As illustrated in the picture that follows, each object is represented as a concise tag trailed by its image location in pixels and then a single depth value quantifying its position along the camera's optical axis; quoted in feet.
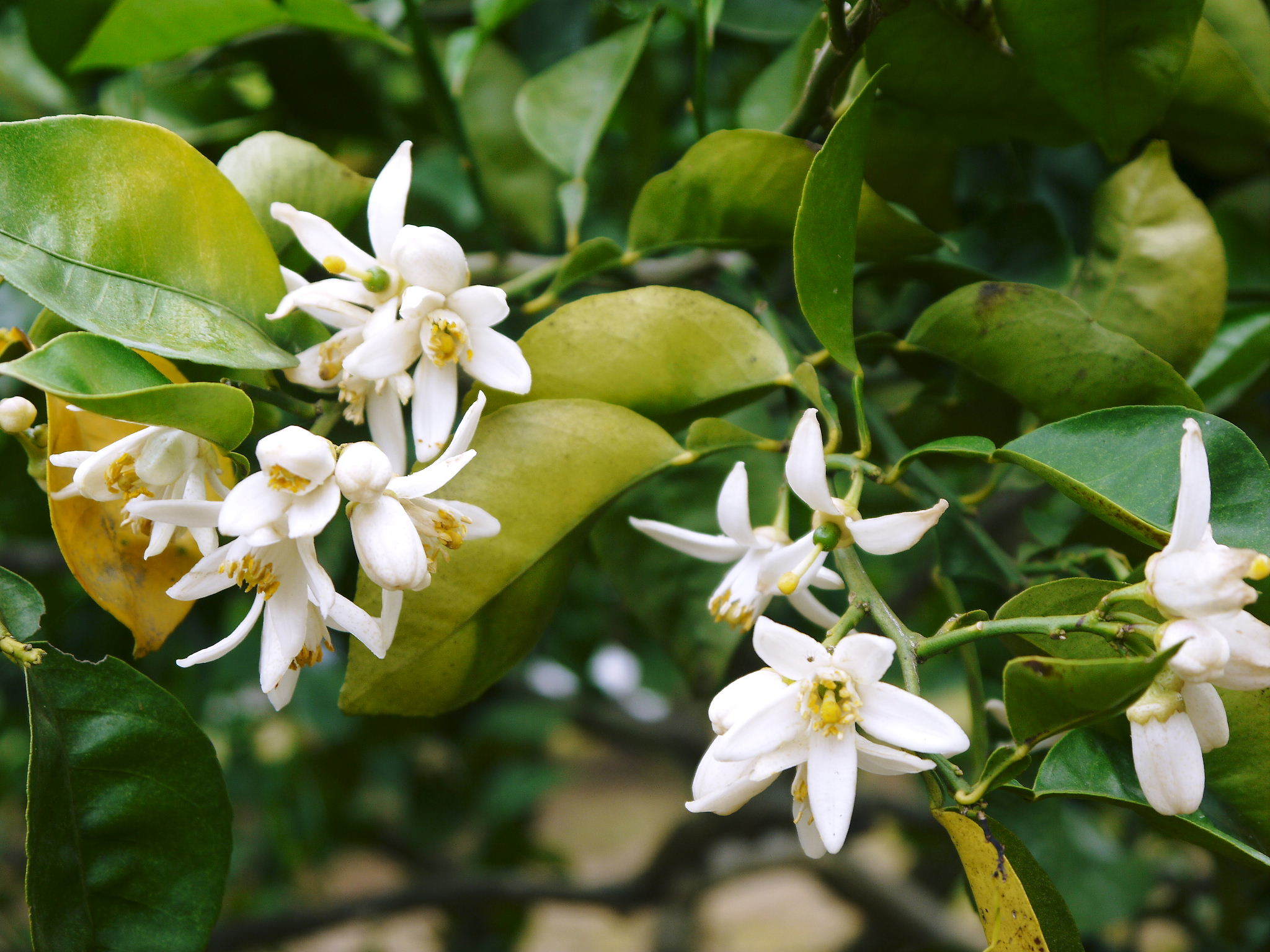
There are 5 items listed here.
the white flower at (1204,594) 1.01
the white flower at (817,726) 1.05
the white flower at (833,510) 1.07
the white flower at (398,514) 1.06
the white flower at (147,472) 1.09
